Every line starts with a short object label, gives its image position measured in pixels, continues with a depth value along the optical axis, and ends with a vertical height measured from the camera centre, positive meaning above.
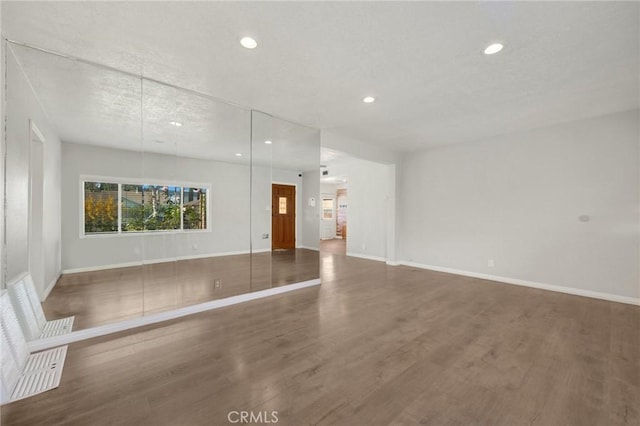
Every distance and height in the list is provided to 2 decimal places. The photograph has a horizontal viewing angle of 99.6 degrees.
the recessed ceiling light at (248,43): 2.28 +1.47
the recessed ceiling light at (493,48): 2.36 +1.48
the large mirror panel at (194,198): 3.39 +0.23
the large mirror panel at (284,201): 4.32 +0.24
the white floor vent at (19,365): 1.93 -1.25
